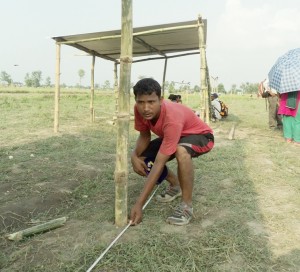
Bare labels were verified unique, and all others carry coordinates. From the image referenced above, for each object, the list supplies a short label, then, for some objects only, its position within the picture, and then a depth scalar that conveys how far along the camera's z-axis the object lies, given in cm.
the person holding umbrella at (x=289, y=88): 652
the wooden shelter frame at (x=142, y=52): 656
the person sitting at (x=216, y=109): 1089
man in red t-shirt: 266
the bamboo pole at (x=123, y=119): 253
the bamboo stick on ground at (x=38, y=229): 256
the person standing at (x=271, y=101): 867
